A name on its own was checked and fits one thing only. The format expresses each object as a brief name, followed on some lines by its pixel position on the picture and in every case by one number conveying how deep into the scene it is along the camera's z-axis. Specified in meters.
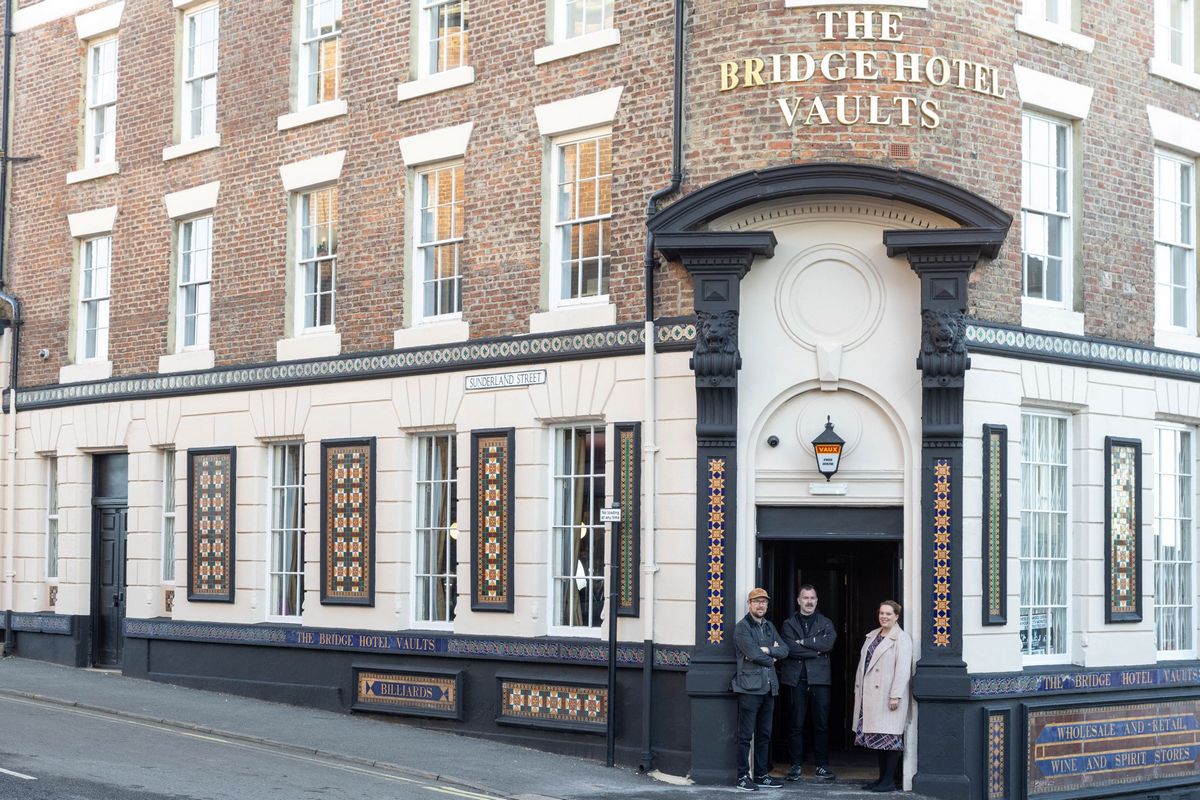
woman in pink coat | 16.20
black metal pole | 17.44
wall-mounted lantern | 16.69
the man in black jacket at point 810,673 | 16.91
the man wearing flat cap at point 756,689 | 16.47
